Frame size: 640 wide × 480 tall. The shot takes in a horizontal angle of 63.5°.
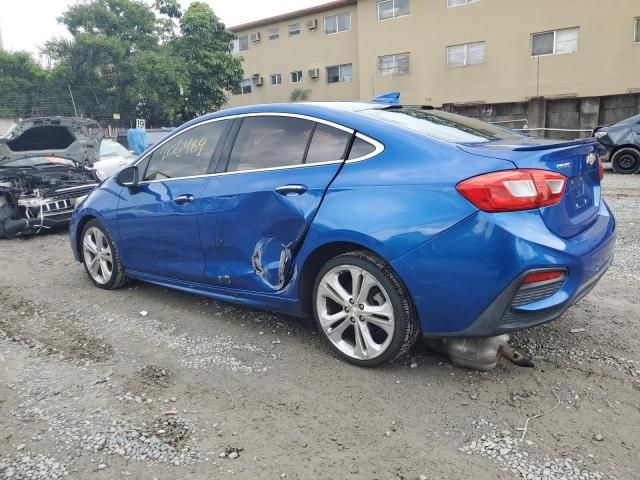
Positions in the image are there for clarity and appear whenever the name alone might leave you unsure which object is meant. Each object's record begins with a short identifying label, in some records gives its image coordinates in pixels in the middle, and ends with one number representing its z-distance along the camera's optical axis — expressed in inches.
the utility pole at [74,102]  1012.5
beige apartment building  852.0
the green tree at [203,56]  1155.9
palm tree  1213.7
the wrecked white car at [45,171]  295.9
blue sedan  101.0
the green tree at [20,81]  1018.6
